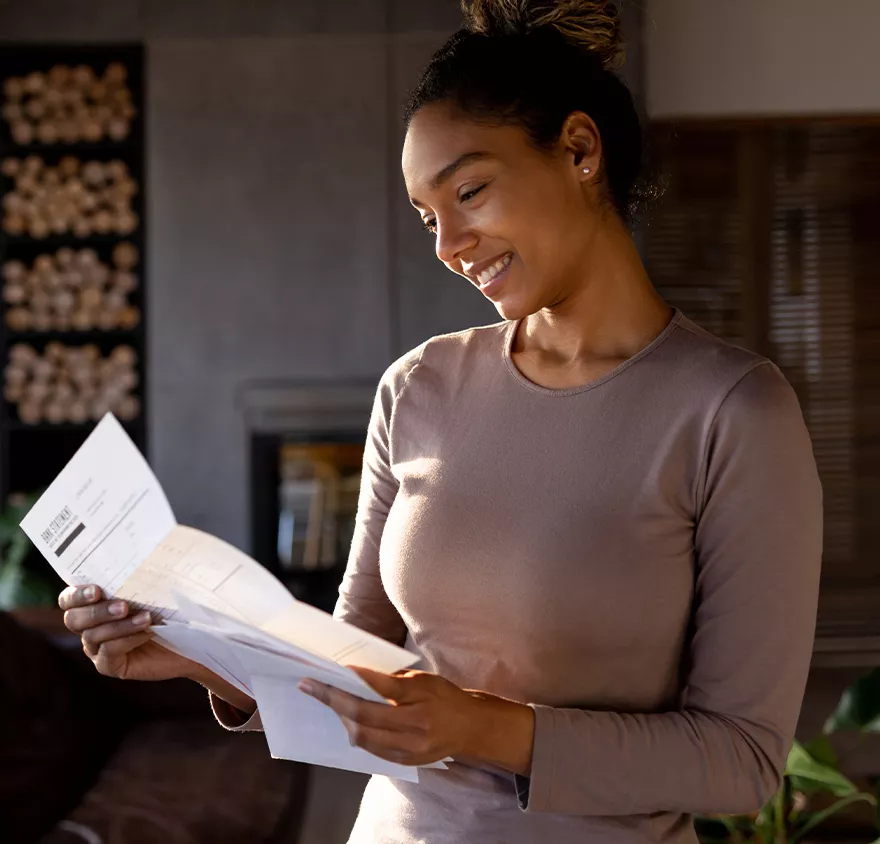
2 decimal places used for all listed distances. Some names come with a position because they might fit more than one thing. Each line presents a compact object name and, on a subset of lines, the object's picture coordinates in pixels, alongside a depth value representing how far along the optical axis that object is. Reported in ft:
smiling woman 3.26
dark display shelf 14.74
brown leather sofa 8.18
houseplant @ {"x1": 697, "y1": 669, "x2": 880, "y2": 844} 6.95
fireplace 14.28
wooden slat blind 14.37
